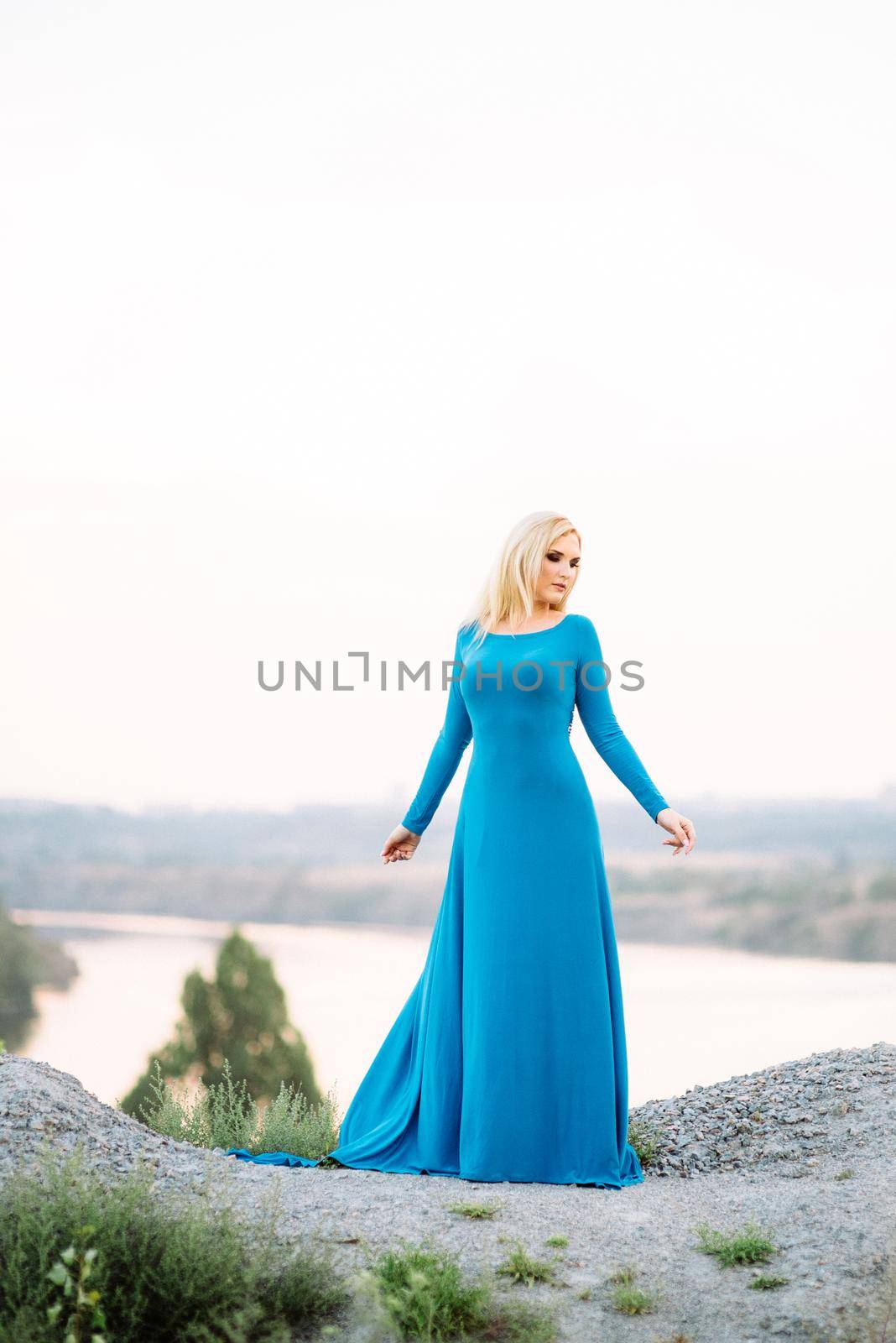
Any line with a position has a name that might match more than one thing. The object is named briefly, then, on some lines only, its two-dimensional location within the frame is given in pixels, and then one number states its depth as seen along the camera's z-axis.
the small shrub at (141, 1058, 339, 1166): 6.11
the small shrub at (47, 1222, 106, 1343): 3.35
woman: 5.27
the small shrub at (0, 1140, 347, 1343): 3.52
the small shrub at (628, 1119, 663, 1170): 5.96
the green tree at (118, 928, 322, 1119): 12.75
